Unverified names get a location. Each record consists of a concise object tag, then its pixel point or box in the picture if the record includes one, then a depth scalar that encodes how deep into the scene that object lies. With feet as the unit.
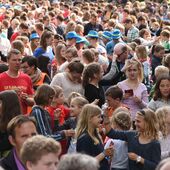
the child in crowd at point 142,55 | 70.37
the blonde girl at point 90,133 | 42.74
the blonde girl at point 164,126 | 44.67
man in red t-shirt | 50.24
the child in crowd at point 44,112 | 42.17
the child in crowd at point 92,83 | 54.50
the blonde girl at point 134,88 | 55.73
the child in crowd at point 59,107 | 46.92
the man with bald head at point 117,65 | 64.09
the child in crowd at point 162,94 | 53.64
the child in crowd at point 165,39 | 84.85
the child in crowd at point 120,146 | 44.09
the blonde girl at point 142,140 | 41.84
